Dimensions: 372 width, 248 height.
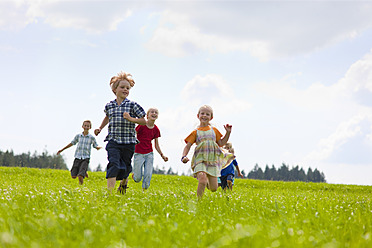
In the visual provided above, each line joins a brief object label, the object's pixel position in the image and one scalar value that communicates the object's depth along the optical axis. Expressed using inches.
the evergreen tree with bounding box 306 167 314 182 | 4874.0
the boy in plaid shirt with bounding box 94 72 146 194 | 320.2
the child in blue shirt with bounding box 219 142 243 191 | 500.4
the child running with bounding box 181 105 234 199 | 313.4
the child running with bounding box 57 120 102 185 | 533.6
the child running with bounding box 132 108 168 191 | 410.0
